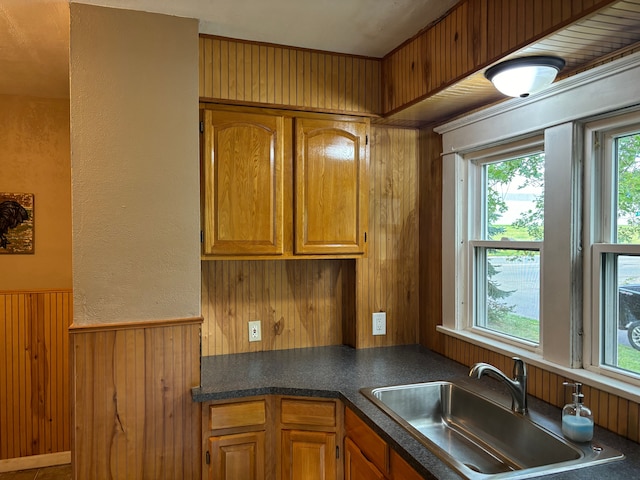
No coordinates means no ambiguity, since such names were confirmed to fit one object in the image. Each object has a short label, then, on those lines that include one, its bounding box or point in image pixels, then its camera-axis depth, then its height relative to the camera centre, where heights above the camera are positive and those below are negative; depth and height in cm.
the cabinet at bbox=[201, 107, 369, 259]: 220 +26
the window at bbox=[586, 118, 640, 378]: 162 -4
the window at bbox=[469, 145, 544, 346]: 204 -3
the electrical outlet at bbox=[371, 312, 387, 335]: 267 -49
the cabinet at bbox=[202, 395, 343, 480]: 201 -87
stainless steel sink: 144 -73
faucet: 173 -55
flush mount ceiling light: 167 +58
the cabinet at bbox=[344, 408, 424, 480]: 156 -79
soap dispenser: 151 -59
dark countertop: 142 -64
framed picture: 319 +10
